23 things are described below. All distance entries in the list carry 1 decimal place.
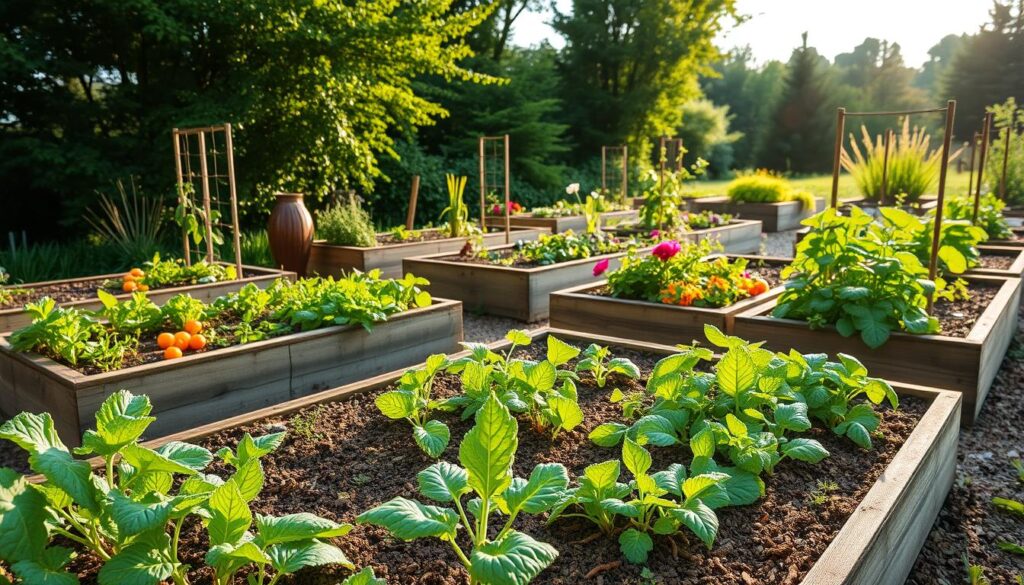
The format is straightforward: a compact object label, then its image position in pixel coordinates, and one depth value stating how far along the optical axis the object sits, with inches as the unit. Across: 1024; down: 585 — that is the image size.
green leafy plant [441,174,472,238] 287.4
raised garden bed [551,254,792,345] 147.1
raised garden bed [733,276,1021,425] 118.0
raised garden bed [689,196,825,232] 408.8
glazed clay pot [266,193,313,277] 248.5
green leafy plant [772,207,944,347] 120.1
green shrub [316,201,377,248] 266.1
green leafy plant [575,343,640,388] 96.2
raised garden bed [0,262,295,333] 157.2
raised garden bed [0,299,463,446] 108.7
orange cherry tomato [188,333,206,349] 124.7
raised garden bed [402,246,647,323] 204.2
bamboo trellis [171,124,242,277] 202.8
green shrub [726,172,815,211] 424.8
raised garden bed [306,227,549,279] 251.1
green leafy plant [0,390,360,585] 48.5
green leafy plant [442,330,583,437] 81.7
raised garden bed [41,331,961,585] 58.7
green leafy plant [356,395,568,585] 46.5
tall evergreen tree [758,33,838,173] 1132.5
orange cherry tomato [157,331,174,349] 122.9
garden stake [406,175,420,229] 329.4
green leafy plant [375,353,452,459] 76.4
